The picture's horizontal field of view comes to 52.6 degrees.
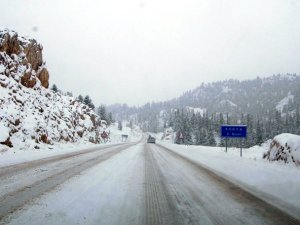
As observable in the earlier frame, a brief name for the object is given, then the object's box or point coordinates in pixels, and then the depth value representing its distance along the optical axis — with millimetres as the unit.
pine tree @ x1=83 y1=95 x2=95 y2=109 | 98062
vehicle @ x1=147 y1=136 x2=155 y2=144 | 68188
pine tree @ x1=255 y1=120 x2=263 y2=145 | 89812
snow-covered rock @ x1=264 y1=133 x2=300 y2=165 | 13789
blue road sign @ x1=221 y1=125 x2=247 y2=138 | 22672
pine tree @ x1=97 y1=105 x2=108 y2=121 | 121875
